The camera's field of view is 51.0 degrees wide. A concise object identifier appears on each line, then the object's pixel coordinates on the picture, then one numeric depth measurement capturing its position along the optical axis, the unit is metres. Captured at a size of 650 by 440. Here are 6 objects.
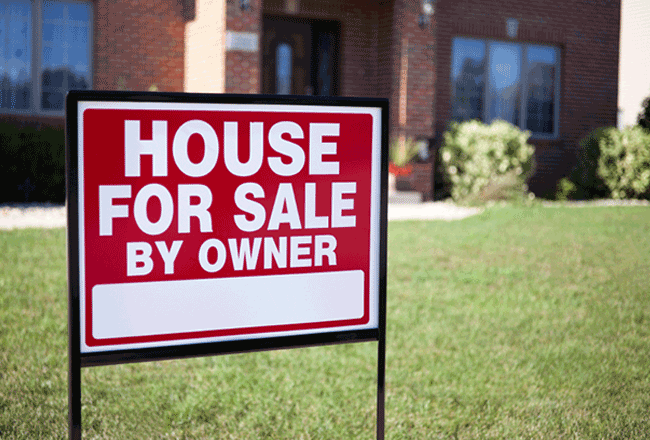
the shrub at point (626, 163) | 12.46
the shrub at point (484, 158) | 11.84
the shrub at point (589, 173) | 13.06
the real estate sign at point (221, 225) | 2.02
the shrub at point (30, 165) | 9.83
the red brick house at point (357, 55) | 10.97
